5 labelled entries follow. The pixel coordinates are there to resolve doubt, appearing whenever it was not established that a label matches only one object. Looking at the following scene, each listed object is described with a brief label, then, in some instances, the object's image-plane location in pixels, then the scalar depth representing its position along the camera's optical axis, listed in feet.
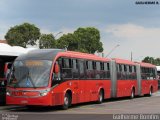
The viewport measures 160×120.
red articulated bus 66.95
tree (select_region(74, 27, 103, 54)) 355.56
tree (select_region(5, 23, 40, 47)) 275.96
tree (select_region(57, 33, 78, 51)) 333.83
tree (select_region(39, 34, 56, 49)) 250.57
